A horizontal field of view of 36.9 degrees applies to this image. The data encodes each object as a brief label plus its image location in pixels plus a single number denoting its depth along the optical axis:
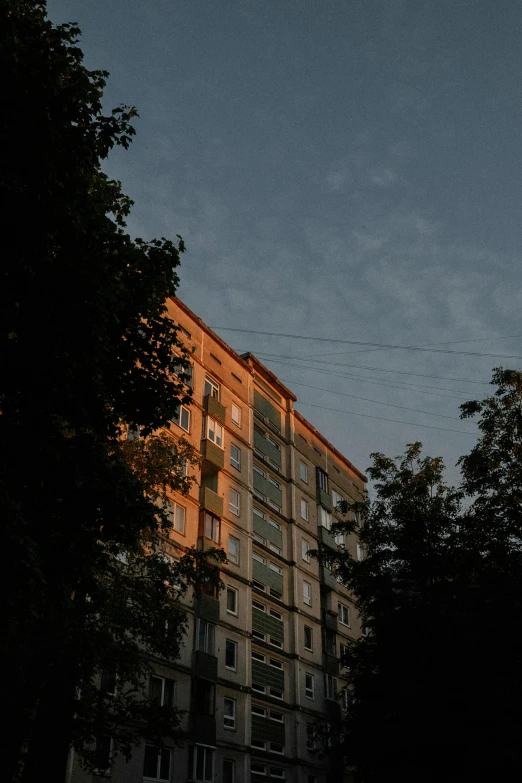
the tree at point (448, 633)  23.88
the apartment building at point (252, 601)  37.34
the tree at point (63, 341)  13.05
